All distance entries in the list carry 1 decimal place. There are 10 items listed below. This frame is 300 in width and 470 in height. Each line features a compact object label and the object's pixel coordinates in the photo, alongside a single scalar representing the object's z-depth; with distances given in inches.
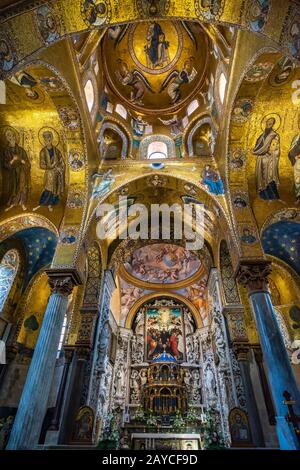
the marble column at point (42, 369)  241.1
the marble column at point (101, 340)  419.6
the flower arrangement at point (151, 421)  577.7
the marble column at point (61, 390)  393.3
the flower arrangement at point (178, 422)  565.6
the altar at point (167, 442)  519.2
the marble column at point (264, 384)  366.3
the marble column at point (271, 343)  232.5
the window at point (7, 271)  451.7
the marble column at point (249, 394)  352.2
